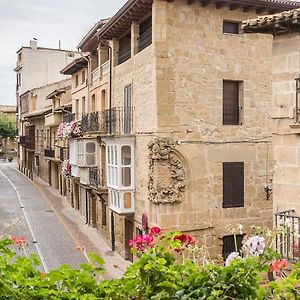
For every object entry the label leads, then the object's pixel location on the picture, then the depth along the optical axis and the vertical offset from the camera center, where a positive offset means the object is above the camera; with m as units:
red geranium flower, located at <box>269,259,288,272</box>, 4.57 -1.22
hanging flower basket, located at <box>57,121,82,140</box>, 27.16 +0.65
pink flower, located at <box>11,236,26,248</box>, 5.13 -1.12
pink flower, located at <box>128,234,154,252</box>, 4.78 -1.04
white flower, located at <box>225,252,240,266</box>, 4.46 -1.12
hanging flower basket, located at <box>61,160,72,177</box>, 29.93 -1.75
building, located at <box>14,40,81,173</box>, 54.06 +8.56
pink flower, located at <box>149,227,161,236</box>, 5.03 -0.98
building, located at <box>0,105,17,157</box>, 77.89 -0.62
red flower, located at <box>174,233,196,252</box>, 4.87 -1.03
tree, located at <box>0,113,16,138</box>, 73.25 +2.23
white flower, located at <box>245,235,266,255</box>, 4.57 -1.04
